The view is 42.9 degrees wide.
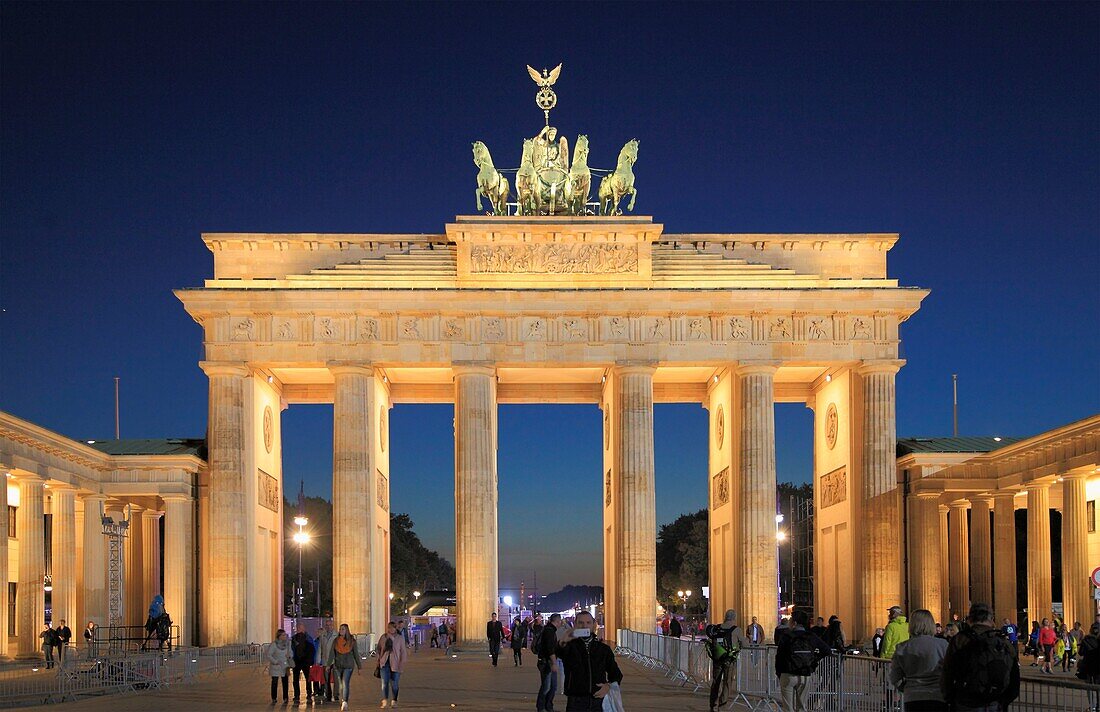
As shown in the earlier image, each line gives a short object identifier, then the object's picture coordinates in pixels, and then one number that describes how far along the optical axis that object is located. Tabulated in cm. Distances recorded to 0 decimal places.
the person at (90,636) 4270
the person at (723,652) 2681
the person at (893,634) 2994
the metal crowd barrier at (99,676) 3097
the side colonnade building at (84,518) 4878
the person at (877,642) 3963
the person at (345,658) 2820
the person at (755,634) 3472
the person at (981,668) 1373
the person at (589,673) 1584
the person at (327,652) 2908
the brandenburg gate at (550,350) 5653
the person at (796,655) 2202
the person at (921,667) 1523
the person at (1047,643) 4178
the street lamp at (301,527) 6556
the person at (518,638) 4638
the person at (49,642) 4409
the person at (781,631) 2260
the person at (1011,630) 4469
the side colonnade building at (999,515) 4669
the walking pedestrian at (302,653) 3009
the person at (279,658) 2959
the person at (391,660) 2880
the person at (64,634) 4626
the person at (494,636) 4591
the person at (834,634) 3278
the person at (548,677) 2491
